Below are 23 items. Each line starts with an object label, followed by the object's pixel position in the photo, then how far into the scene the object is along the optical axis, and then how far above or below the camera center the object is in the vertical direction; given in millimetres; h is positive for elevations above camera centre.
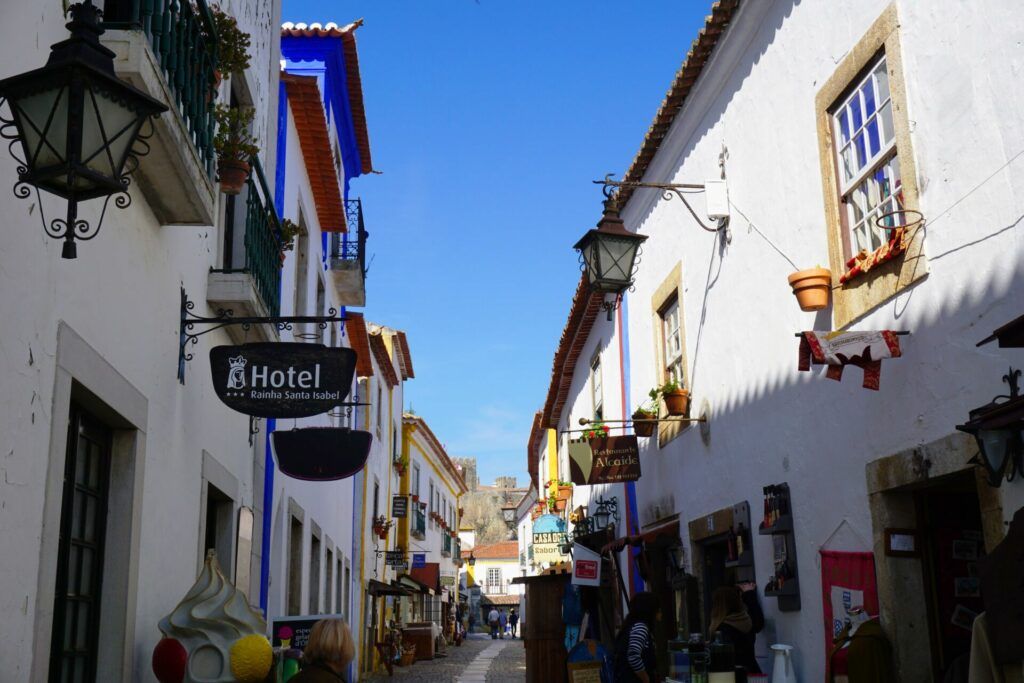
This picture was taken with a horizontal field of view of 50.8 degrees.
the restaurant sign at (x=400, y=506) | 27328 +2380
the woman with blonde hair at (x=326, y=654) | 4621 -210
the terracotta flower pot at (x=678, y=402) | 10148 +1786
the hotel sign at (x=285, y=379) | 5984 +1223
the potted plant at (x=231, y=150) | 6734 +2806
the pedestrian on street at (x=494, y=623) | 49641 -1024
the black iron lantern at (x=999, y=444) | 4754 +630
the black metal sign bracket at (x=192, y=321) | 6344 +1640
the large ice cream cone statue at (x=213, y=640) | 5180 -159
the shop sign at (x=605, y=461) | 11406 +1421
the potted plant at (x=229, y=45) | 6574 +3352
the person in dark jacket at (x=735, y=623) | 7805 -197
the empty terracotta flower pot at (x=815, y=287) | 6762 +1874
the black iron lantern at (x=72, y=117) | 3354 +1514
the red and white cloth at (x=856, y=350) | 5793 +1277
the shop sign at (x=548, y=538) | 19594 +1105
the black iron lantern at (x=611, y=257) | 8812 +2715
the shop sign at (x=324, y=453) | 7398 +1027
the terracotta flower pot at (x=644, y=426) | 11023 +1740
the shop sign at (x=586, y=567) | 12219 +347
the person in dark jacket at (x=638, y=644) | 7602 -324
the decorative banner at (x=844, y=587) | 6402 +35
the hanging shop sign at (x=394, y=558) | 25702 +1037
